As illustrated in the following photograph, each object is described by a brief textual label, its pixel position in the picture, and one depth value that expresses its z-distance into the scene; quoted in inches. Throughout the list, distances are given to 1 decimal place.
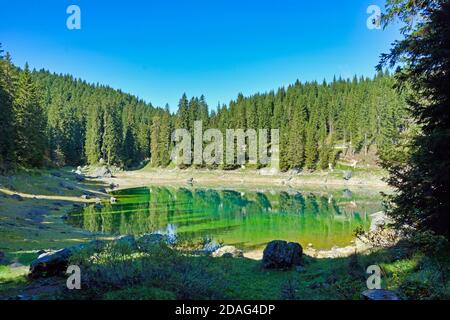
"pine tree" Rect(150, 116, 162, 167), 4094.5
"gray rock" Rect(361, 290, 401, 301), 284.0
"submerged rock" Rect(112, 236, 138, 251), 416.0
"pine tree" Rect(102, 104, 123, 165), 3863.2
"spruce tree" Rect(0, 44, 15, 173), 1419.8
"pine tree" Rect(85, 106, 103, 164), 3912.4
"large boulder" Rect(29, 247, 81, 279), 439.5
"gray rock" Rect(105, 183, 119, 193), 2597.0
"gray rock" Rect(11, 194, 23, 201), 1233.4
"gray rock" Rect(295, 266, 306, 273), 543.5
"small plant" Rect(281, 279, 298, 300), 378.3
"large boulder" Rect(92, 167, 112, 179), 3376.5
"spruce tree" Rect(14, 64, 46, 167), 1867.6
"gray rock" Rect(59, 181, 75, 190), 1809.5
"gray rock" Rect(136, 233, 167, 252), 427.8
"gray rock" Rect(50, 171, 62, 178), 2178.9
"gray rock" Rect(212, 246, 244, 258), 677.9
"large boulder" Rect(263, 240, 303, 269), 558.9
